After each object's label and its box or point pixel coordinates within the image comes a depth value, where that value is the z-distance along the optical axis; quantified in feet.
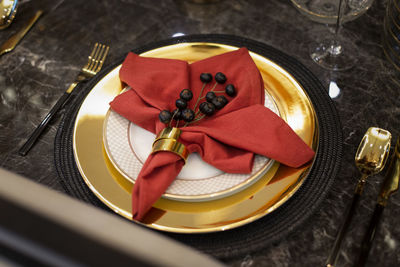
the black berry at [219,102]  1.81
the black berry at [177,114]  1.79
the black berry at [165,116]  1.74
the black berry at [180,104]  1.79
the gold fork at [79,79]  1.97
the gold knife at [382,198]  1.52
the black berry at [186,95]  1.82
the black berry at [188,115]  1.77
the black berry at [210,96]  1.83
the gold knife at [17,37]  2.42
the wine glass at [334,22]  2.08
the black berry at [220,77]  1.90
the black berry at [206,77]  1.91
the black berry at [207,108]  1.78
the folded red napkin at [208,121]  1.59
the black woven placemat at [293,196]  1.55
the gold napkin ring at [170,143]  1.61
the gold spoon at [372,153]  1.70
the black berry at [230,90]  1.86
